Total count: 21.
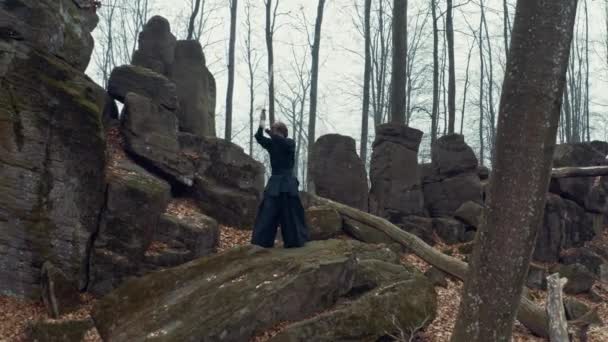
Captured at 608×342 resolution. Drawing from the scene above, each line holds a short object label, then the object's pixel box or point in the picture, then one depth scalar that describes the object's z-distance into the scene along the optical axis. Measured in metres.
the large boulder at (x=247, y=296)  6.17
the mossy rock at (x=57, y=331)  6.79
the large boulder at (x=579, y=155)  16.30
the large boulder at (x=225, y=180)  10.97
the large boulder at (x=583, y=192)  15.47
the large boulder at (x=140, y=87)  11.59
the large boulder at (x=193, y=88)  13.95
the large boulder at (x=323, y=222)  10.55
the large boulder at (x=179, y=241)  8.67
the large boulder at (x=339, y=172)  13.79
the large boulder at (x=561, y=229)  13.77
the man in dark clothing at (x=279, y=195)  7.61
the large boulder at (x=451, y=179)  15.18
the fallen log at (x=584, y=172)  8.66
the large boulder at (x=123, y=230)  8.19
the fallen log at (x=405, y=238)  10.42
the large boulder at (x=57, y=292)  7.40
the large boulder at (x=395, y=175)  14.47
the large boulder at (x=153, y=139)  10.25
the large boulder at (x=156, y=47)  14.35
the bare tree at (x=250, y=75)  33.12
